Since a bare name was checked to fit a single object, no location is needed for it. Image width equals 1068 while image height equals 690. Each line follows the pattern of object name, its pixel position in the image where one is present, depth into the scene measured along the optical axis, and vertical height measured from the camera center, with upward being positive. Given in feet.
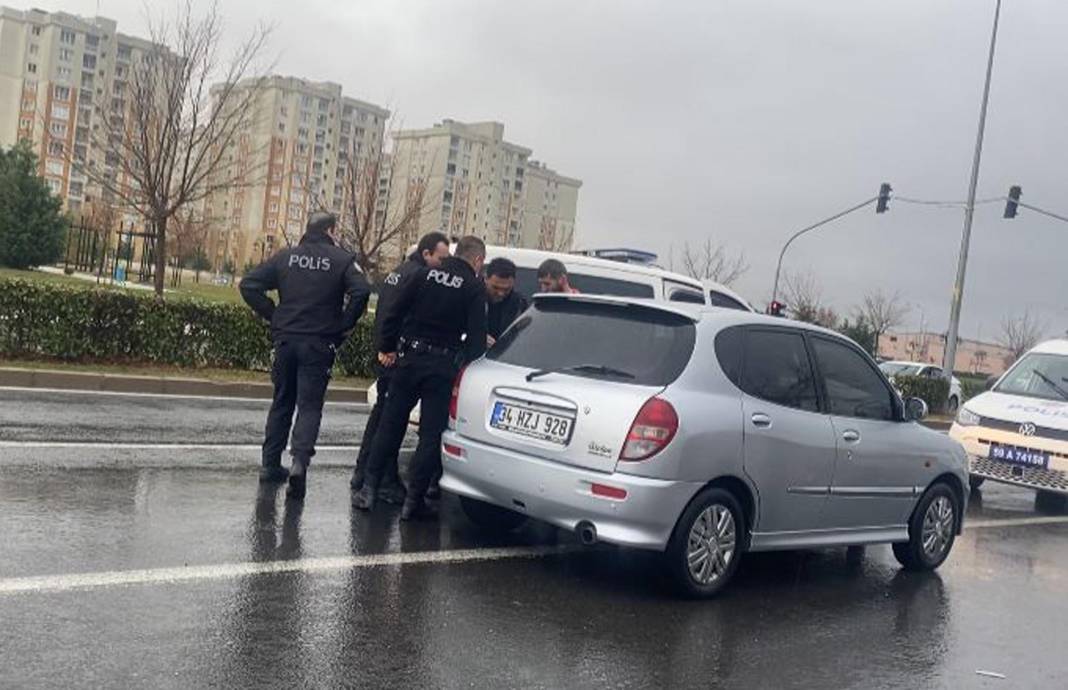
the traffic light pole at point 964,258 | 94.32 +9.24
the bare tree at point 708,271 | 183.73 +10.58
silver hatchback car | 19.63 -1.85
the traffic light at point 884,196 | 103.24 +14.48
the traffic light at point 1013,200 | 95.45 +14.37
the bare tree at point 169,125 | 80.28 +10.93
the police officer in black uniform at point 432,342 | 23.50 -0.75
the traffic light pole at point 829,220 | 107.04 +13.12
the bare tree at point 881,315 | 219.00 +8.35
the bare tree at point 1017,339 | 231.42 +7.35
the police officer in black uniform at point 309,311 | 24.98 -0.43
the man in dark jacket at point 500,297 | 27.07 +0.37
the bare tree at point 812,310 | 182.46 +6.85
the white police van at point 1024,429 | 36.99 -1.83
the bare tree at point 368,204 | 110.63 +9.93
